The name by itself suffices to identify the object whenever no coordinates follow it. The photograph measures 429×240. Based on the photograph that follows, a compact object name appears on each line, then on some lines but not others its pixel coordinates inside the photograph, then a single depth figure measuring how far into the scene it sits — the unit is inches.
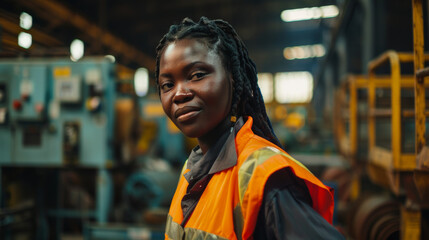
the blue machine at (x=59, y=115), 152.3
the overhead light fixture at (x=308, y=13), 446.6
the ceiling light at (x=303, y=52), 693.9
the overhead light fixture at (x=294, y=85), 867.3
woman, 36.6
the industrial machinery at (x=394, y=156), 67.1
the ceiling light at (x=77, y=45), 292.0
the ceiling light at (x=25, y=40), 125.1
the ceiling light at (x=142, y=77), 520.4
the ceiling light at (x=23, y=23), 121.4
